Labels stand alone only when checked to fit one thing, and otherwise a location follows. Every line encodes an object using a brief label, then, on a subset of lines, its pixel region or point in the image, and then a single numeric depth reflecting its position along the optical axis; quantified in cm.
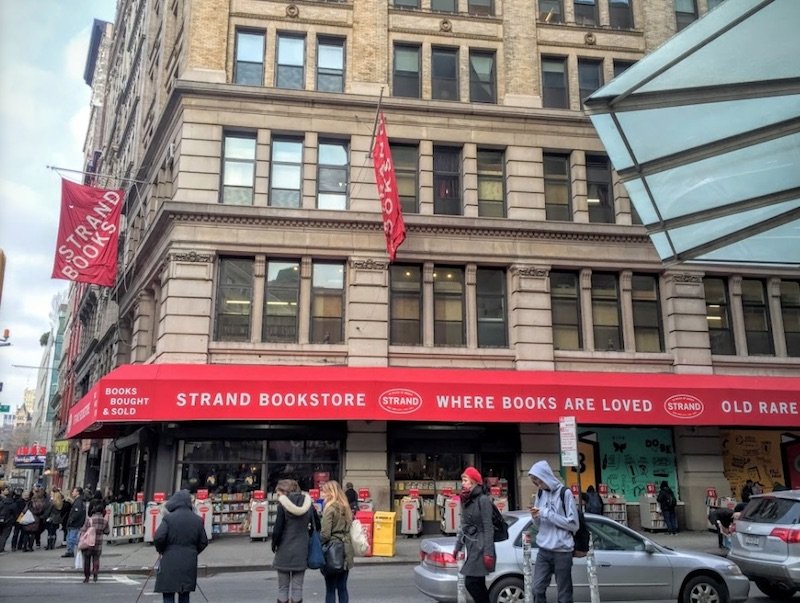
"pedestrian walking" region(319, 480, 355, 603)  819
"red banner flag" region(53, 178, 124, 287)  2233
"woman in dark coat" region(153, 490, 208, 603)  750
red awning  1856
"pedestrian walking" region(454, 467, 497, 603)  741
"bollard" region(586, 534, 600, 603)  800
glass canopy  764
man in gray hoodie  785
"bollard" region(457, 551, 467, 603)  786
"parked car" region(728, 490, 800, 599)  977
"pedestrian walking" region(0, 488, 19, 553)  1864
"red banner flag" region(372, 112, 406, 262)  1909
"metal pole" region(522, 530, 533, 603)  846
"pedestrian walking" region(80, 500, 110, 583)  1371
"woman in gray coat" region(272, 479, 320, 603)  786
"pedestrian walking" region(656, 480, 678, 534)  2058
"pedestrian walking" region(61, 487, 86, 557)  1844
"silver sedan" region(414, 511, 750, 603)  939
